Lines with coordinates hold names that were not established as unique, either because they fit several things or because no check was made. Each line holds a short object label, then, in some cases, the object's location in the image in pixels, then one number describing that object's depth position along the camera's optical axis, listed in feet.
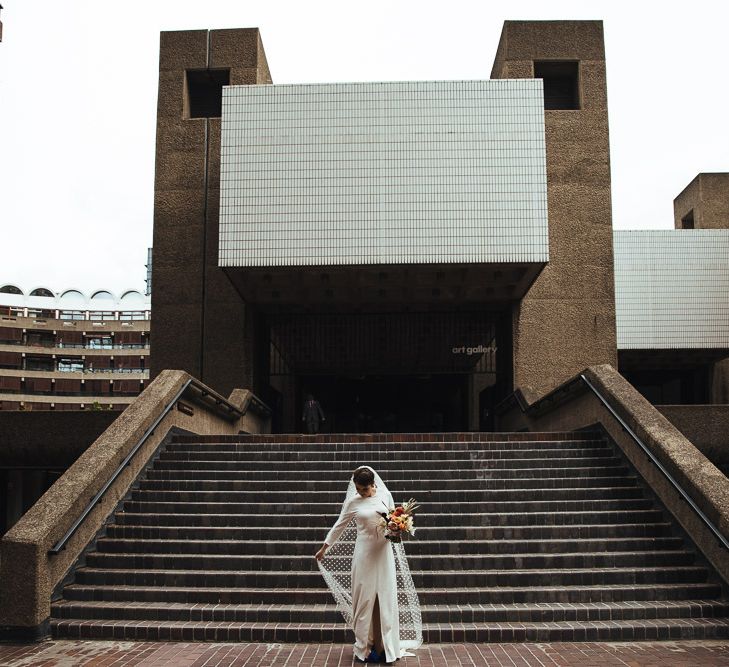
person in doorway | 59.77
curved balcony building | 220.23
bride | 21.25
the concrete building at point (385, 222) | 53.83
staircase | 24.75
